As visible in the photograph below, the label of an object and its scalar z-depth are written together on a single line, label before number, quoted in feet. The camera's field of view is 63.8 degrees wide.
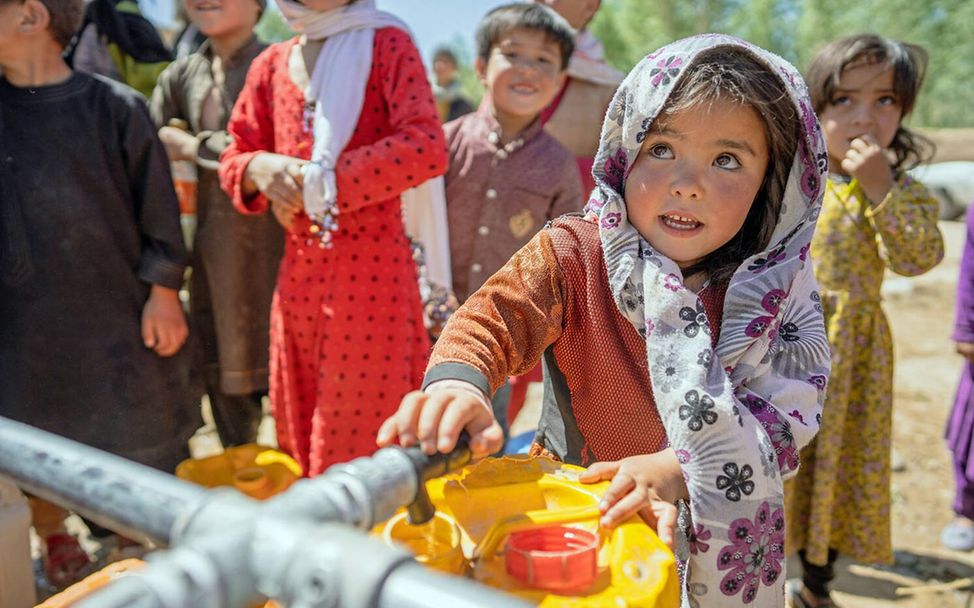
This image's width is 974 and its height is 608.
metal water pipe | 1.55
